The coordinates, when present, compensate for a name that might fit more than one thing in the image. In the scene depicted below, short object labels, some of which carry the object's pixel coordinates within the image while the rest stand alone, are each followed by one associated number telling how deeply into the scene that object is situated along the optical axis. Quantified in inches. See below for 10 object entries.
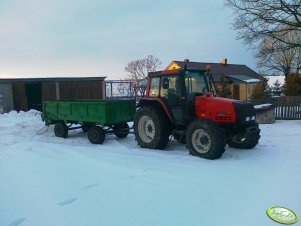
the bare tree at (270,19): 538.1
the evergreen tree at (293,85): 734.2
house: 1107.5
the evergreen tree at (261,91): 800.5
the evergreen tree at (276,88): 925.3
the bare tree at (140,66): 1547.0
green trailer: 293.2
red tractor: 223.5
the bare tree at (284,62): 1106.5
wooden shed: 569.7
